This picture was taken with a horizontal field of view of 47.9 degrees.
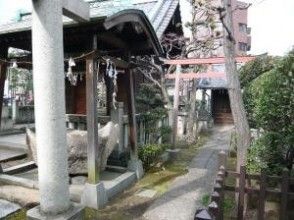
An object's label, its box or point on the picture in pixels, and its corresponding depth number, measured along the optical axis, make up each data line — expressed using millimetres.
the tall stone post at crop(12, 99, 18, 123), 16391
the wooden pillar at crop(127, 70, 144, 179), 8523
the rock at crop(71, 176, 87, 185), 7660
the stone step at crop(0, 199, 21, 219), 5845
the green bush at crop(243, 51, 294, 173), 5984
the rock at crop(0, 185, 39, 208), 6453
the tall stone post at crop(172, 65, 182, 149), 11930
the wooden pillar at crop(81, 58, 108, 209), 6602
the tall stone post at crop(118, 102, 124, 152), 9078
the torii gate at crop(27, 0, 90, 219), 4555
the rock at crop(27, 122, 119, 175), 7359
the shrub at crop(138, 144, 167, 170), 9328
